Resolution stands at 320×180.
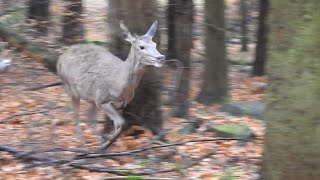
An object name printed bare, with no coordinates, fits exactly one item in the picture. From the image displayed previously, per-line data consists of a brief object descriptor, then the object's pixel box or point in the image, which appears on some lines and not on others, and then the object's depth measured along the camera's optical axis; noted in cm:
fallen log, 1126
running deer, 822
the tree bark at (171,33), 1522
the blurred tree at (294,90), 562
